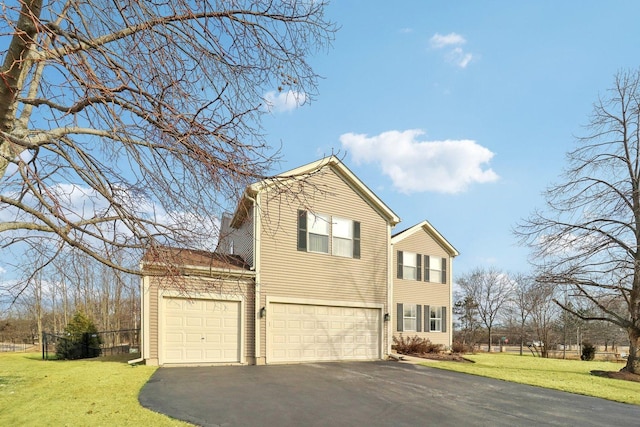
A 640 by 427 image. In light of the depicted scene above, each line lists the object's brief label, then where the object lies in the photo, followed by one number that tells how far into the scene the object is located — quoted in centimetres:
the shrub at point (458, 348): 2308
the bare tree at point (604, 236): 1574
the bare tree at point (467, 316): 4041
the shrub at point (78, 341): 1789
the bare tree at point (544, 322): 3253
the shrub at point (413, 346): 1931
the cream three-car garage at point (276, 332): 1298
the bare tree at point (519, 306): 3766
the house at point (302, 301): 1305
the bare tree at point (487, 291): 4131
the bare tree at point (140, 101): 360
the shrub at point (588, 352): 2598
